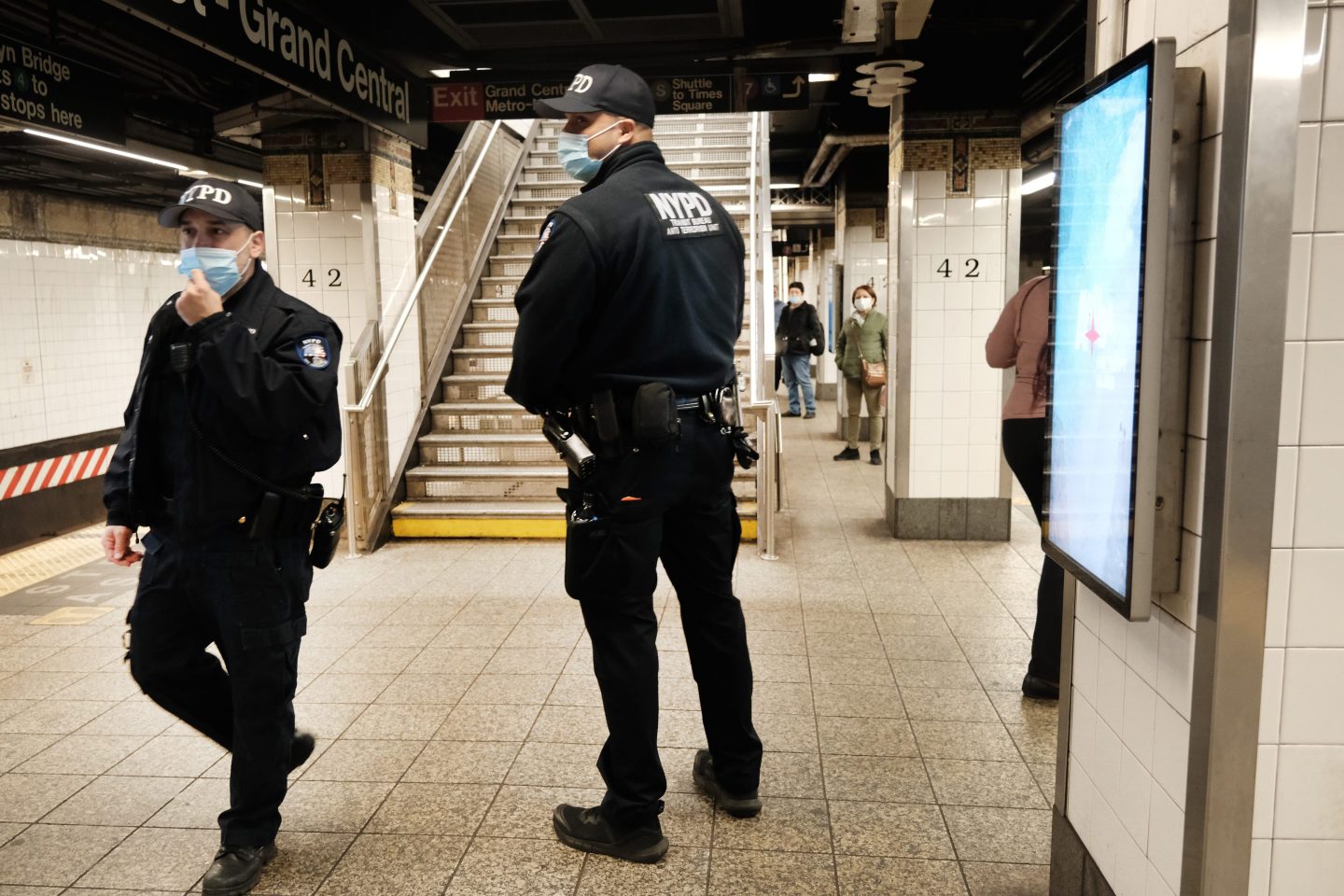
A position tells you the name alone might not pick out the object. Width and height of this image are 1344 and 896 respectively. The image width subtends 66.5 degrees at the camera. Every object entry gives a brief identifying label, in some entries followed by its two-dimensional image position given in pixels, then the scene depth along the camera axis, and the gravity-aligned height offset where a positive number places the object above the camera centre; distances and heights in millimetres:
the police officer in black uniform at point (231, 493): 2373 -397
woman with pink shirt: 3557 -343
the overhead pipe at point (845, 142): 10156 +1828
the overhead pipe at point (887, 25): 4949 +1483
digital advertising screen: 1696 -12
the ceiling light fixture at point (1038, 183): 12484 +1787
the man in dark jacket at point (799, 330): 12062 -81
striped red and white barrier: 7336 -1131
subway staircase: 6445 -812
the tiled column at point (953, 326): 6312 -15
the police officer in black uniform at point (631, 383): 2428 -145
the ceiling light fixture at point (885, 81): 5414 +1346
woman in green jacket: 9047 -280
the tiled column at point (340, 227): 6555 +626
